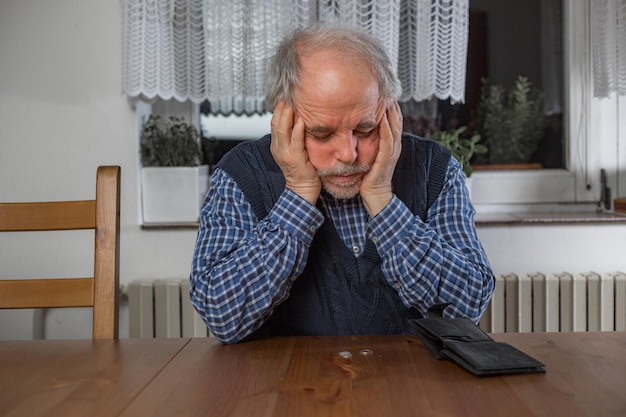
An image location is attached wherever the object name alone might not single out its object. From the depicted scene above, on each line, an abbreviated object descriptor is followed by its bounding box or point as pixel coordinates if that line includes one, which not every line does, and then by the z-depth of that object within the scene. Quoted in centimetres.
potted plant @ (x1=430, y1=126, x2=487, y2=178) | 267
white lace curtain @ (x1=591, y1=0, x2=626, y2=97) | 250
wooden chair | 147
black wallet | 106
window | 273
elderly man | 142
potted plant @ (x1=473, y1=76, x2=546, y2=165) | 277
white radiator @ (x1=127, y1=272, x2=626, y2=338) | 246
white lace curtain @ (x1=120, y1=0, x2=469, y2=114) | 243
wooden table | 93
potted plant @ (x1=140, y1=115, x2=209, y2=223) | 259
